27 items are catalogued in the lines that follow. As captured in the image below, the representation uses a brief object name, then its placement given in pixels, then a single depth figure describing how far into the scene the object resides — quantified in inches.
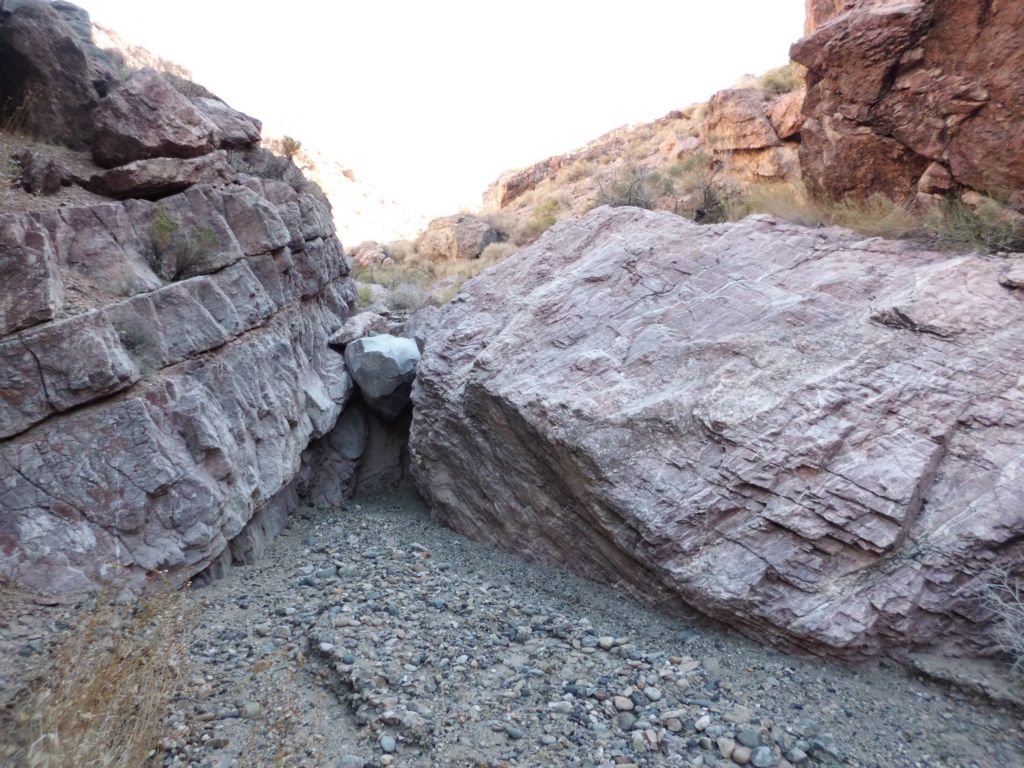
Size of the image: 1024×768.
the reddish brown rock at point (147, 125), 233.0
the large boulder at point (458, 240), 570.6
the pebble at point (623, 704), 150.0
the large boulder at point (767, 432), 160.1
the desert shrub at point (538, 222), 513.7
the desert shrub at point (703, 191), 338.3
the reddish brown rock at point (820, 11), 301.8
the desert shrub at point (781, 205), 254.2
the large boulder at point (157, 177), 224.7
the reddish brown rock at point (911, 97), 204.1
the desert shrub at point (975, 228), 198.7
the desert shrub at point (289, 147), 371.9
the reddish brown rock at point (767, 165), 424.5
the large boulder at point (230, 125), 288.5
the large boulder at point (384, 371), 298.7
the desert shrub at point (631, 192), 368.0
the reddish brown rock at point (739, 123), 457.4
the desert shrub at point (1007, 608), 147.0
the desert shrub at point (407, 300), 401.7
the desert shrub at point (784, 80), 490.3
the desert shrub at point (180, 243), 223.9
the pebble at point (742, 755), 134.2
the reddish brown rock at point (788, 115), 430.0
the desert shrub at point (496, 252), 491.2
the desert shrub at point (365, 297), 404.2
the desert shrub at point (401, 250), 609.0
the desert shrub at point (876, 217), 220.1
